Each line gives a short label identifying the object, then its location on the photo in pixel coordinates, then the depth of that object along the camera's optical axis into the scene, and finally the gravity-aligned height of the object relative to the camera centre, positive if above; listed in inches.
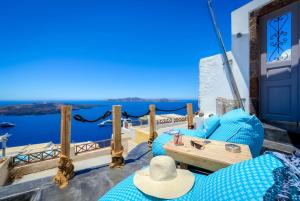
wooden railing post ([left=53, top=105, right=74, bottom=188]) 119.3 -35.6
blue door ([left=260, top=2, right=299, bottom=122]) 157.5 +33.8
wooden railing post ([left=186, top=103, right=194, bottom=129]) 225.7 -20.1
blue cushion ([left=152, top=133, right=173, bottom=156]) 135.4 -35.7
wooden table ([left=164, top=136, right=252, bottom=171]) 84.0 -29.5
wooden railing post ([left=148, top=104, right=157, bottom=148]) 191.3 -28.0
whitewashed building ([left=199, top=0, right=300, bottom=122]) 158.9 +44.6
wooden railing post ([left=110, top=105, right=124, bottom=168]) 144.6 -33.2
